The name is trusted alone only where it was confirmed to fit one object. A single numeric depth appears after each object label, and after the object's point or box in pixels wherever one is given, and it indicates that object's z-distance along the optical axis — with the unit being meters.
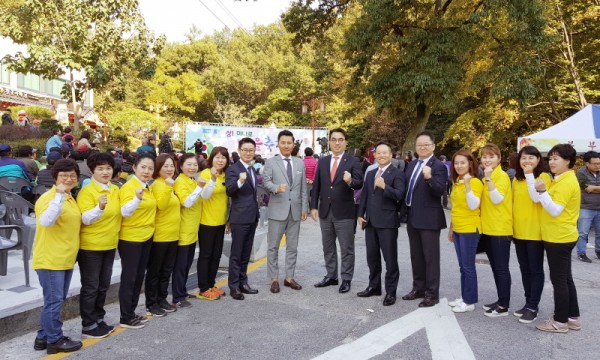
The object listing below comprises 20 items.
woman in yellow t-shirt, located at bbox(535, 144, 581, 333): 4.25
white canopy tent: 11.33
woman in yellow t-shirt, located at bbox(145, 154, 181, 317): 4.53
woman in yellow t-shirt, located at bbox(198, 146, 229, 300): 5.16
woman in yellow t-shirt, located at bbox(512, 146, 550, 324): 4.50
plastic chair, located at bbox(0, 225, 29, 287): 4.77
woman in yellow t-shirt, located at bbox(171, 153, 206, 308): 4.82
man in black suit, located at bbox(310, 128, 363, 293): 5.62
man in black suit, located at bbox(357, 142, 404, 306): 5.21
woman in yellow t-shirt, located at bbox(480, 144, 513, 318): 4.68
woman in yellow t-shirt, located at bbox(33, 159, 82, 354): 3.59
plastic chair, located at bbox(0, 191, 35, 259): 5.79
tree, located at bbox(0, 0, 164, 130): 14.86
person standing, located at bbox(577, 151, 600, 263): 8.01
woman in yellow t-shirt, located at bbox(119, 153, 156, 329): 4.20
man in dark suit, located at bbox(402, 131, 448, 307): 5.02
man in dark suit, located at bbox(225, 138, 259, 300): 5.32
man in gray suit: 5.64
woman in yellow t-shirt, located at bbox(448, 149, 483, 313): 4.77
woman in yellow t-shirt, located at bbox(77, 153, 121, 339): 3.86
